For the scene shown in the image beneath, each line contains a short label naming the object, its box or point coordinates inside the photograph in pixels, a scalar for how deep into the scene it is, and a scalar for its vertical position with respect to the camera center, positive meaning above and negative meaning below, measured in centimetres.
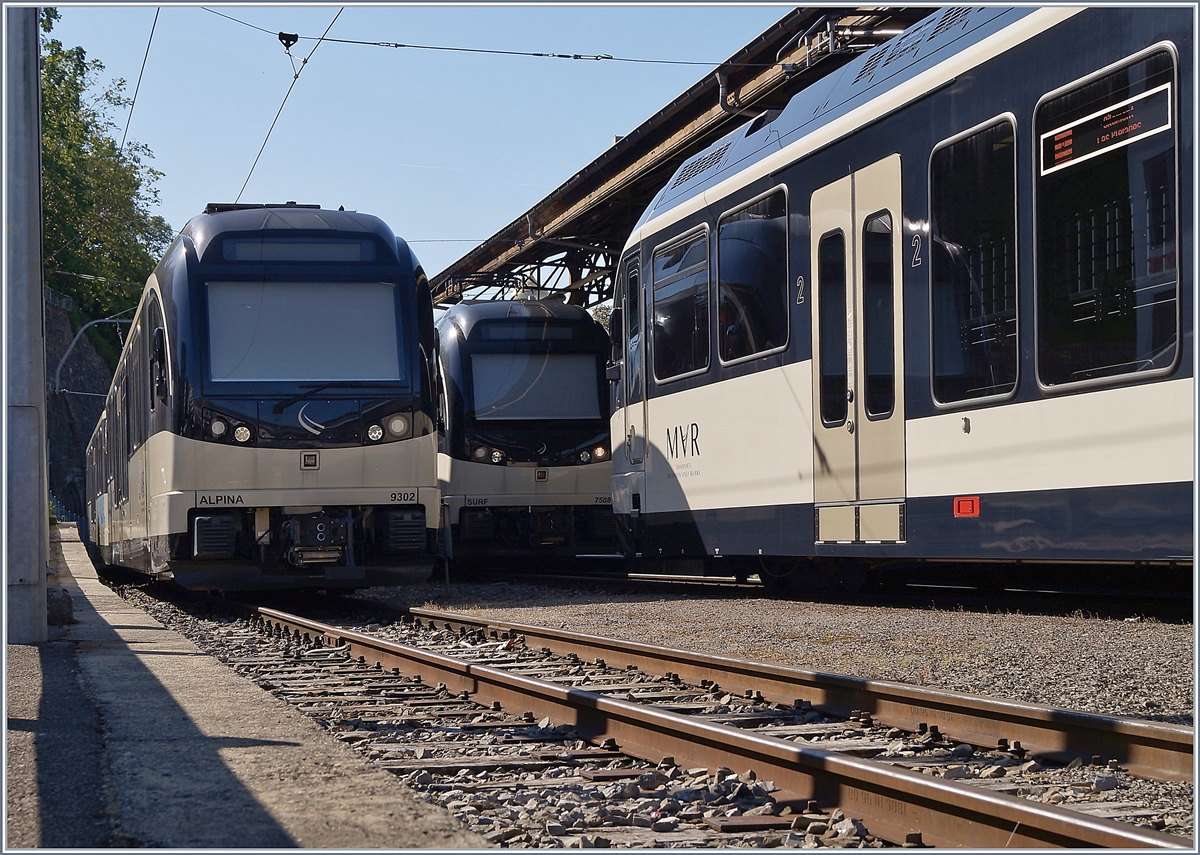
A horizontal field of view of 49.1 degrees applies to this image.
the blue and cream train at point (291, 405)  1125 +67
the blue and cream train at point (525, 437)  1634 +51
